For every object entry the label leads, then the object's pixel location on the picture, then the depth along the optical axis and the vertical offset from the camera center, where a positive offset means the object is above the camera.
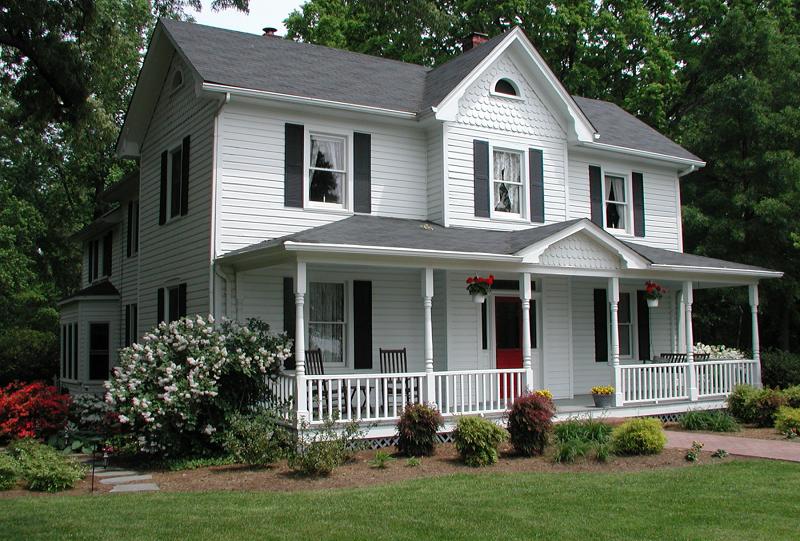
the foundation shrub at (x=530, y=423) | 12.23 -1.22
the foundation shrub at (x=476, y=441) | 11.73 -1.43
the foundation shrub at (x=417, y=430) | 12.38 -1.31
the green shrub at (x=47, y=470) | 10.55 -1.60
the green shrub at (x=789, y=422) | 14.26 -1.47
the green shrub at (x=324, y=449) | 10.92 -1.46
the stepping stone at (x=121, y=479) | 11.12 -1.83
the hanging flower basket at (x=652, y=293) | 17.39 +1.03
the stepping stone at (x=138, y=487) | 10.60 -1.84
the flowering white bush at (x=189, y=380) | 12.12 -0.50
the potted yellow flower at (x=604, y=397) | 15.85 -1.09
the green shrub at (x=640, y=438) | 12.10 -1.46
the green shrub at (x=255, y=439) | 11.54 -1.37
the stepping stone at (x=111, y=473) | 11.80 -1.83
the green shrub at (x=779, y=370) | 20.41 -0.78
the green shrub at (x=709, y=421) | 15.30 -1.56
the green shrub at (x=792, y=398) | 15.94 -1.16
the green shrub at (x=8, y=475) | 10.55 -1.64
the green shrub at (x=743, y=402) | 16.03 -1.26
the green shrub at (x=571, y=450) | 11.80 -1.59
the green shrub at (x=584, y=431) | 12.71 -1.42
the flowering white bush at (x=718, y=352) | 19.07 -0.29
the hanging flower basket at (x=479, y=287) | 14.97 +1.04
